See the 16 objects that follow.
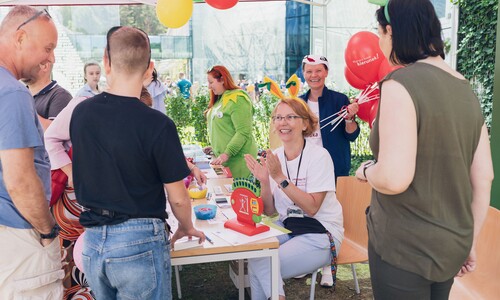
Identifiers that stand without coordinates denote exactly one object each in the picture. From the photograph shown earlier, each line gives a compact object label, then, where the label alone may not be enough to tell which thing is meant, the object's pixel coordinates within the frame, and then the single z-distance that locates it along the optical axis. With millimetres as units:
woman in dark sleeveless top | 1305
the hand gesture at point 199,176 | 2398
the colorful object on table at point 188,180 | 3000
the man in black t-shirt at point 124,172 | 1548
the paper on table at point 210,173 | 3391
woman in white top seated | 2471
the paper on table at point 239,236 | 2131
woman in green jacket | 3809
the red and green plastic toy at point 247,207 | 2182
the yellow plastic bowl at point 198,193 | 2801
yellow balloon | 4145
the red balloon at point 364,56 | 3338
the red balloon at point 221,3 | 4320
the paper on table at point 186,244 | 2041
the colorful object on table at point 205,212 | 2426
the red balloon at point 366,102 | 3393
